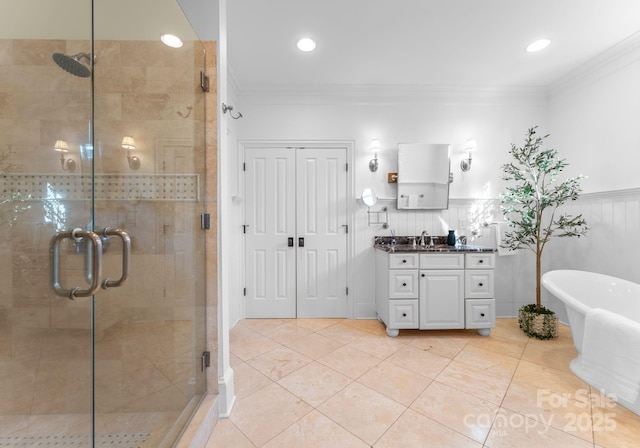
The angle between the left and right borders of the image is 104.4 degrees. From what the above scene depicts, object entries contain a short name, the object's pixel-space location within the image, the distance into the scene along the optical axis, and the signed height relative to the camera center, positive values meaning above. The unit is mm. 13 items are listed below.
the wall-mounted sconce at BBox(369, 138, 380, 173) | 2922 +854
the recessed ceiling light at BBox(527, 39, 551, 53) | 2256 +1658
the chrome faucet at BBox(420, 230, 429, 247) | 2904 -180
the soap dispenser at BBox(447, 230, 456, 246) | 2861 -173
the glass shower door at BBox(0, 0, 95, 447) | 1017 +41
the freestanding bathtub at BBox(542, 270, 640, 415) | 1890 -594
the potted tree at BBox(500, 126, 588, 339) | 2438 +79
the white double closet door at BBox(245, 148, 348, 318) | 2979 -103
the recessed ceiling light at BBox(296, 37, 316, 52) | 2228 +1648
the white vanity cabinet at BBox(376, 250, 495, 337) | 2473 -679
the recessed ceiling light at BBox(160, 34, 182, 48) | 1261 +955
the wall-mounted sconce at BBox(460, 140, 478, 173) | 2939 +858
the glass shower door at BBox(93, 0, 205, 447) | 1062 +41
